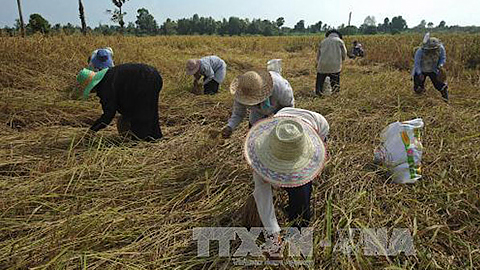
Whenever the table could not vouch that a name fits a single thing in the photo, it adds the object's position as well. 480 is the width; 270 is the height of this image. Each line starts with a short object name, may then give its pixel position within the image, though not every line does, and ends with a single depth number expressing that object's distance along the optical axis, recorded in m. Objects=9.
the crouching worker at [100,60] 4.32
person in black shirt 2.77
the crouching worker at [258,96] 2.07
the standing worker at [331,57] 4.84
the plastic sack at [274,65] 3.46
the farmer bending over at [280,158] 1.29
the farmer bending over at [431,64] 4.13
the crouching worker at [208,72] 4.80
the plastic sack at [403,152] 2.18
